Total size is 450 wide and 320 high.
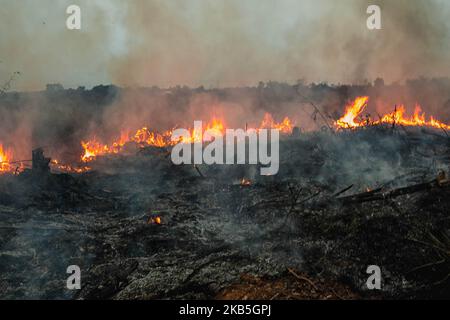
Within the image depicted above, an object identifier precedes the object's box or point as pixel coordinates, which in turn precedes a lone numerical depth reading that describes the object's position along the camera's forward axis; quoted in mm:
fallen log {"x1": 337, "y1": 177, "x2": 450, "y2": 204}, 7965
